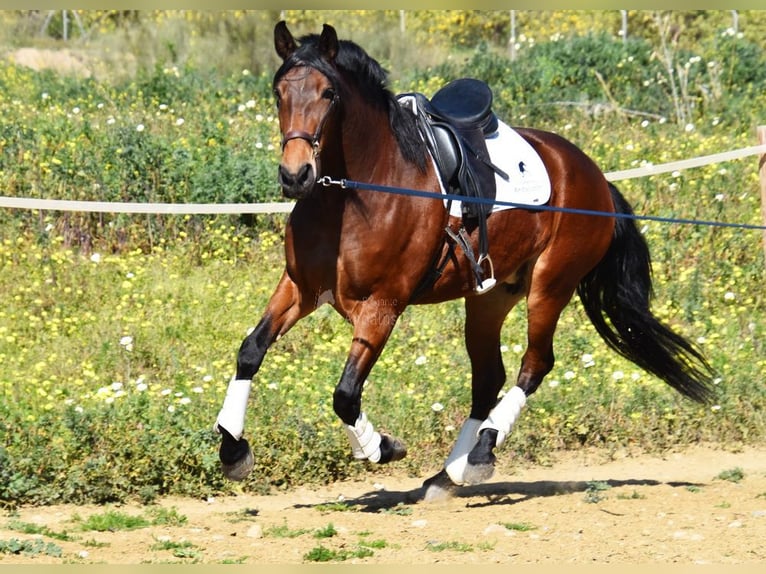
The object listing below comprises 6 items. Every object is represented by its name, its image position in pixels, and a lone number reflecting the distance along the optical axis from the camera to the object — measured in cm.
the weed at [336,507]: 1363
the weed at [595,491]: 1415
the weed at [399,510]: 1358
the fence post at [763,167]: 1814
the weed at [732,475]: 1533
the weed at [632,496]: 1428
